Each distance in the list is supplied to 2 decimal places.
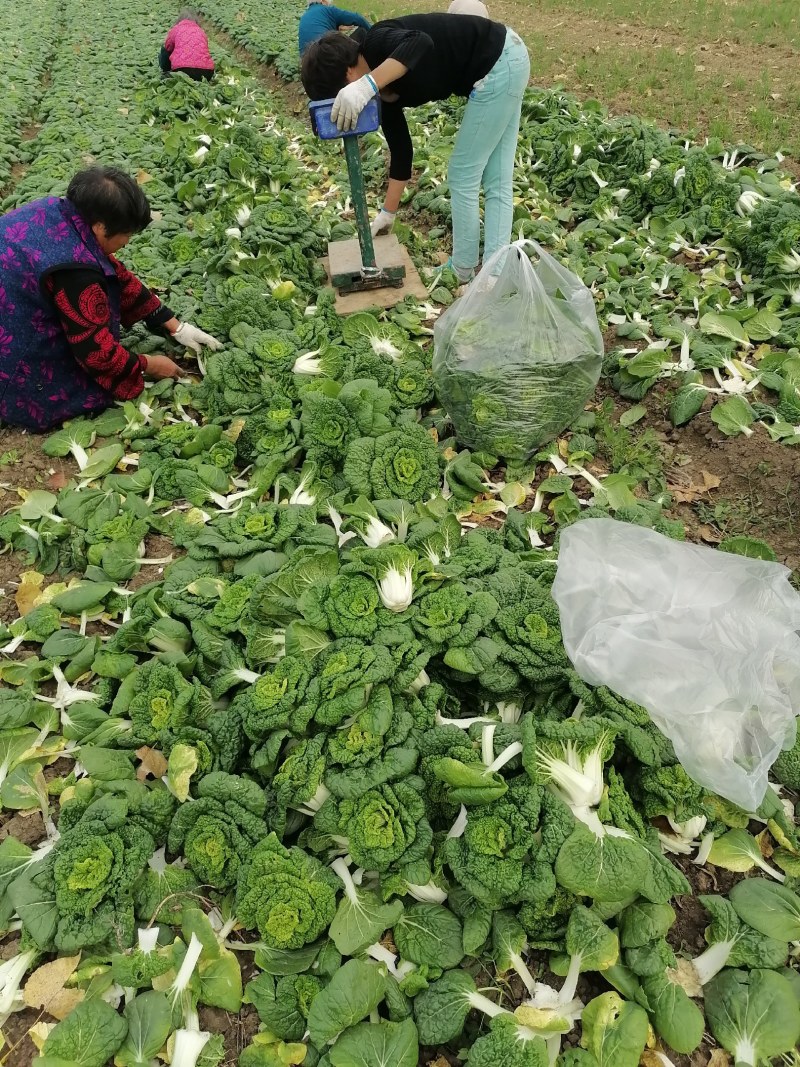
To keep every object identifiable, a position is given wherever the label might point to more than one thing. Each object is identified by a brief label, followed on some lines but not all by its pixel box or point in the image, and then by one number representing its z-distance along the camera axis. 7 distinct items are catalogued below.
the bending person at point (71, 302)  3.45
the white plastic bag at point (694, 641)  2.00
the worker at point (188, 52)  10.09
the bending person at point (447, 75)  3.75
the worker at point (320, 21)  5.04
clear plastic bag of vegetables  3.39
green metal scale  3.97
